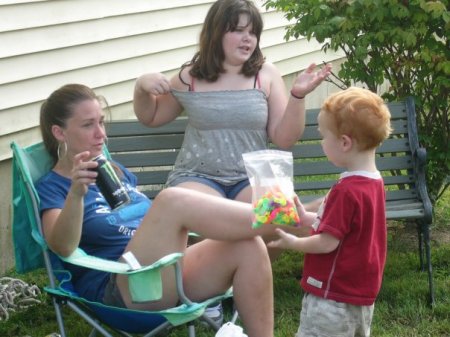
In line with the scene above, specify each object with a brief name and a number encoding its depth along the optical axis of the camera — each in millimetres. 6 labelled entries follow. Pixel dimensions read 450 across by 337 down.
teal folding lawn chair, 3287
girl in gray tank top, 4320
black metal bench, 4684
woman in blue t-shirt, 3412
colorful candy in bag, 3062
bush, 4875
